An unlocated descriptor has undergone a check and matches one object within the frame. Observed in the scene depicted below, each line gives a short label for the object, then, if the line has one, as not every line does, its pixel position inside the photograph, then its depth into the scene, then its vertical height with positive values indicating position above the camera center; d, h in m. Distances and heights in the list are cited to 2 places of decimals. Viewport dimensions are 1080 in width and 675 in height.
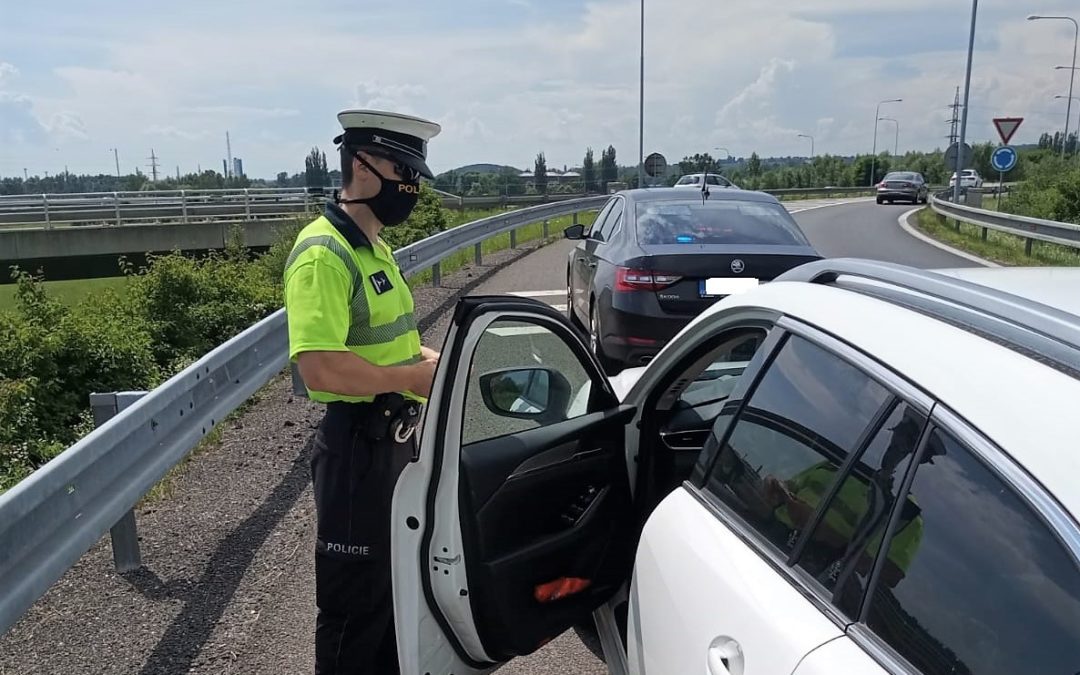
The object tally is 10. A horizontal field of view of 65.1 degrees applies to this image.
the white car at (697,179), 30.63 -0.41
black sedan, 6.14 -0.67
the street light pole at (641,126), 35.22 +1.78
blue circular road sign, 21.42 +0.18
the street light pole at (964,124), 26.05 +1.30
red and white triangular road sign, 21.81 +0.98
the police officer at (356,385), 2.52 -0.63
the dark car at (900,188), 40.78 -1.04
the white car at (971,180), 55.31 -0.94
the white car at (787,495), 1.31 -0.70
